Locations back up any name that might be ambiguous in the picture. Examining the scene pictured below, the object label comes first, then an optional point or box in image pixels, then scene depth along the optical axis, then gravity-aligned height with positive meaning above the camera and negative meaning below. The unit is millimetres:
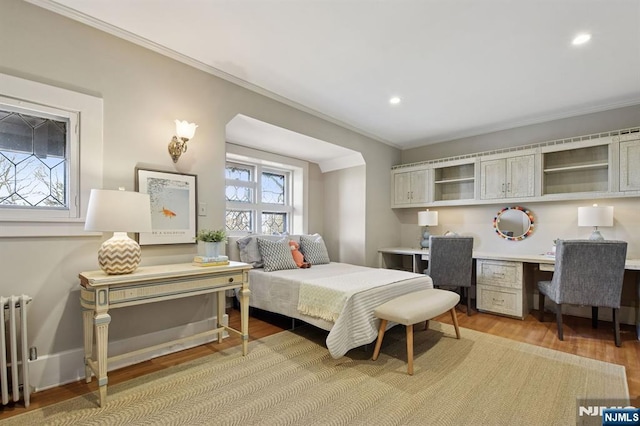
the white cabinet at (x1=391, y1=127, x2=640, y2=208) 3238 +540
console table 1808 -538
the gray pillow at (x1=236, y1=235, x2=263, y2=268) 3475 -451
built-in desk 3268 -571
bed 2330 -708
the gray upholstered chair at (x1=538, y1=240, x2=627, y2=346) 2723 -554
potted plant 2465 -233
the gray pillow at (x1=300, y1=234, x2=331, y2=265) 3906 -489
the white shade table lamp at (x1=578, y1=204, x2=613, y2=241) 3297 -24
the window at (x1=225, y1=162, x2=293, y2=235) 4172 +210
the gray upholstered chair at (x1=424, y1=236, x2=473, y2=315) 3621 -563
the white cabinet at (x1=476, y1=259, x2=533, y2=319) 3512 -903
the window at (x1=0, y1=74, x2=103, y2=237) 1912 +379
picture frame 2439 +66
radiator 1719 -824
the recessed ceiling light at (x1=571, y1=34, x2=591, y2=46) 2264 +1348
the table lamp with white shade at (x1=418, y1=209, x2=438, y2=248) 4613 -96
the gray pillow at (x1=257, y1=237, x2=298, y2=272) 3386 -482
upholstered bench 2199 -747
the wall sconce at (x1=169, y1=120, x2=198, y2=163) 2552 +645
